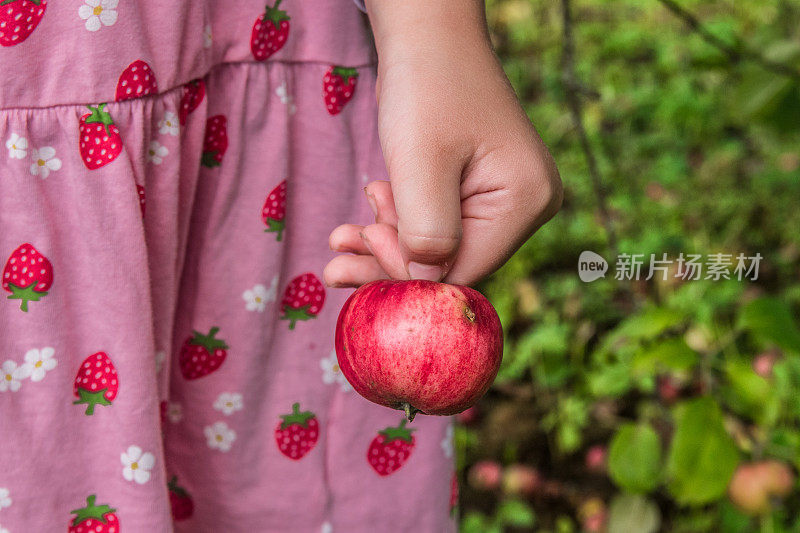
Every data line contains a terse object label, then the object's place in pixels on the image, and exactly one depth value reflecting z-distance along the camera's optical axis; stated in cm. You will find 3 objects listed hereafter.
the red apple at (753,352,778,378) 149
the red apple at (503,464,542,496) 147
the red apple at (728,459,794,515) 111
